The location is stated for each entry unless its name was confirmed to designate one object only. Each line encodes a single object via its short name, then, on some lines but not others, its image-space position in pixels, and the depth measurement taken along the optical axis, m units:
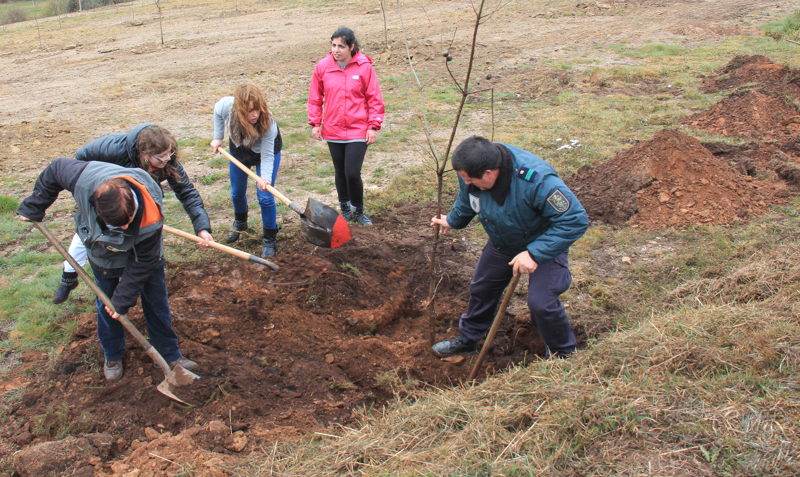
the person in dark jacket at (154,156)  3.01
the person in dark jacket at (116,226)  2.51
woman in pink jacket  4.75
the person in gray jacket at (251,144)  4.06
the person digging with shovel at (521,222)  2.72
